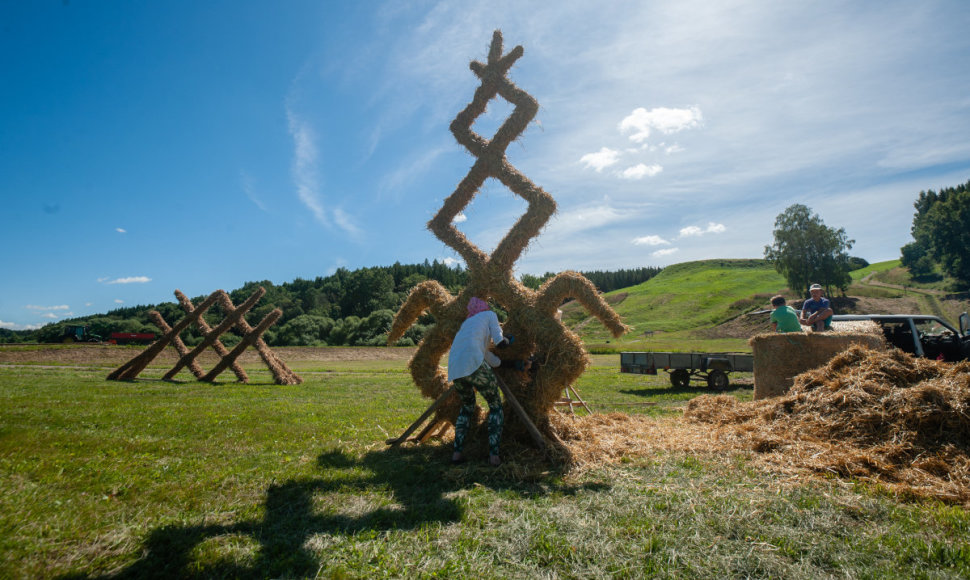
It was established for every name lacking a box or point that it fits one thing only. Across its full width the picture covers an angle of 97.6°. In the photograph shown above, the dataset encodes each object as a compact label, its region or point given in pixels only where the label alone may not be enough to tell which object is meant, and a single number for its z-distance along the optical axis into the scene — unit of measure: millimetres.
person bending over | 6148
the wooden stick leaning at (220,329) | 17931
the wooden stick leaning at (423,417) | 6958
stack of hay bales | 8695
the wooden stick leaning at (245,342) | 17641
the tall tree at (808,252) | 61281
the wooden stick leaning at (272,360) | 18031
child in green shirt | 9555
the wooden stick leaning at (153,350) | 18469
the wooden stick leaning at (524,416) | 6321
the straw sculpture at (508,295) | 6832
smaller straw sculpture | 17953
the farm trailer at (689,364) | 14477
